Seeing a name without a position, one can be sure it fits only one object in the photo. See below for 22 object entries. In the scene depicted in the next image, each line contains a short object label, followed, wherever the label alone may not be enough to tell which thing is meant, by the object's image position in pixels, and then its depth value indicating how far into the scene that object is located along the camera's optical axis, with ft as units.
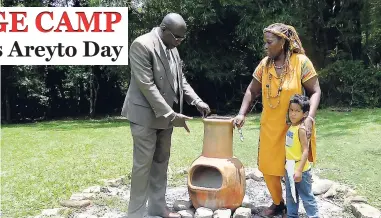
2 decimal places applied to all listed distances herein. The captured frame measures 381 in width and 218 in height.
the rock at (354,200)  13.86
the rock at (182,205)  13.08
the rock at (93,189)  15.46
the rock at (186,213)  12.58
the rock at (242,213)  12.22
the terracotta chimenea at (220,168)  12.21
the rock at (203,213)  12.09
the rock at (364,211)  12.38
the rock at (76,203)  13.85
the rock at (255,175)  16.83
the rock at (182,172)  18.35
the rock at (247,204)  13.24
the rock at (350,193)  14.55
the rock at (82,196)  14.57
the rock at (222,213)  12.00
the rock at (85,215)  12.99
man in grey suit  11.25
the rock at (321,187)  15.10
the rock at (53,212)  13.26
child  11.16
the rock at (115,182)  16.53
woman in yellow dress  11.65
